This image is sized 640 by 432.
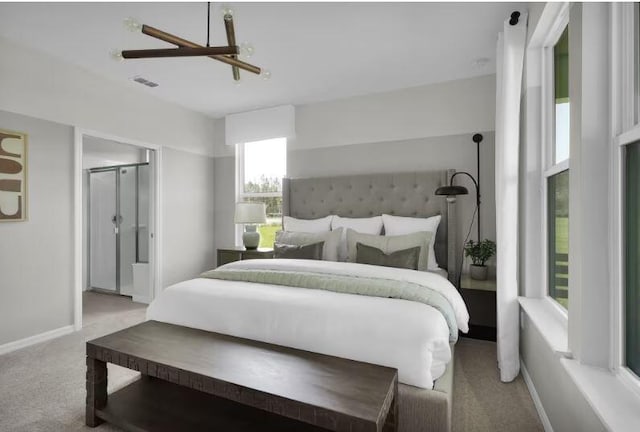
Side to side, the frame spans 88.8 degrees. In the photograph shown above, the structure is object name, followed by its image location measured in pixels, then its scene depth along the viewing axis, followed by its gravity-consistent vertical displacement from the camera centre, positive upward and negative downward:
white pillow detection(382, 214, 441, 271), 3.09 -0.11
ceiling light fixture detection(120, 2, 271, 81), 1.64 +0.89
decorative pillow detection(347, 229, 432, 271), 2.79 -0.25
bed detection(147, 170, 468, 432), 1.50 -0.56
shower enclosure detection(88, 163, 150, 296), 4.51 -0.13
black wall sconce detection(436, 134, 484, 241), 3.30 +0.41
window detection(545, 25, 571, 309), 1.88 +0.21
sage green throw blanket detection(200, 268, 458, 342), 1.86 -0.44
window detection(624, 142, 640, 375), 1.15 -0.15
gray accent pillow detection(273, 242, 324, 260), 3.04 -0.34
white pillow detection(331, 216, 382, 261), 3.23 -0.12
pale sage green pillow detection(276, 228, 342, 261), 3.11 -0.24
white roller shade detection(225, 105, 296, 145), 4.21 +1.21
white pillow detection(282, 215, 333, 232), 3.64 -0.11
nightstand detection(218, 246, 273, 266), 4.00 -0.48
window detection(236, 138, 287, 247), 4.53 +0.55
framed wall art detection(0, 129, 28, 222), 2.68 +0.33
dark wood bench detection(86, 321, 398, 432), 1.24 -0.70
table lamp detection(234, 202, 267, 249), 4.12 -0.02
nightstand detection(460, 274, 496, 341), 2.79 -0.80
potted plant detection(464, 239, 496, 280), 3.01 -0.38
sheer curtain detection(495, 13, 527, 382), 2.24 +0.10
